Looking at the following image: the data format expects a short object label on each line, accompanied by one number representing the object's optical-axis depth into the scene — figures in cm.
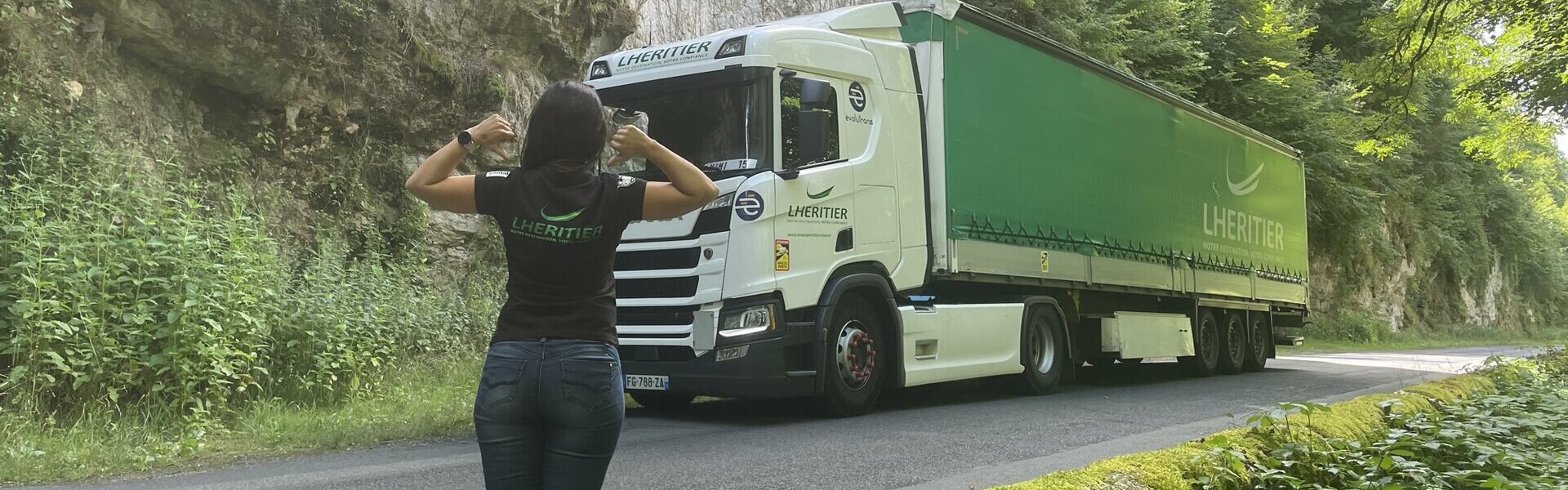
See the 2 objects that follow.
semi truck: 770
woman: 237
